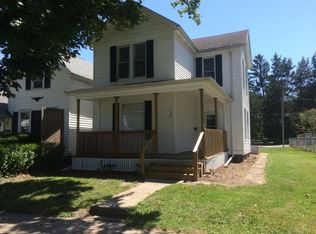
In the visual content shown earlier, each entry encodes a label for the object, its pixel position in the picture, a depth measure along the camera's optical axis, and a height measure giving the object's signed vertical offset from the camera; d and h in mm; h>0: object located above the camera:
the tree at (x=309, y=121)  30827 +1954
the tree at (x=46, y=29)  7414 +3403
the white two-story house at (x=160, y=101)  10293 +1804
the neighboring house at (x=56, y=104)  14840 +2052
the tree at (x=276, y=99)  52312 +8271
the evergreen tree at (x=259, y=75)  61855 +15664
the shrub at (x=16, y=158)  10200 -940
